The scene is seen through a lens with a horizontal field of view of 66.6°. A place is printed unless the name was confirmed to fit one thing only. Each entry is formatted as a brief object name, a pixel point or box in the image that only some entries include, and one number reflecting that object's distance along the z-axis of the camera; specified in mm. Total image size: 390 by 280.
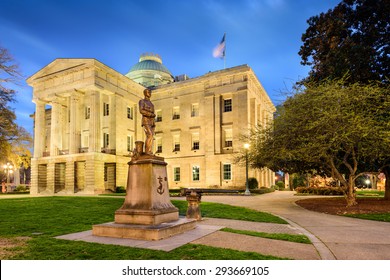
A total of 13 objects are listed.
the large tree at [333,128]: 15273
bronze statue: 9280
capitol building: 37781
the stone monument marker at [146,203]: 7980
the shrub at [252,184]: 35156
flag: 40000
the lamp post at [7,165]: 43788
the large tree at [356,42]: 18922
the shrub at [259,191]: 32906
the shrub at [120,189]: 37688
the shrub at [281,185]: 51506
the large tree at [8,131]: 17266
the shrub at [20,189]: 47044
